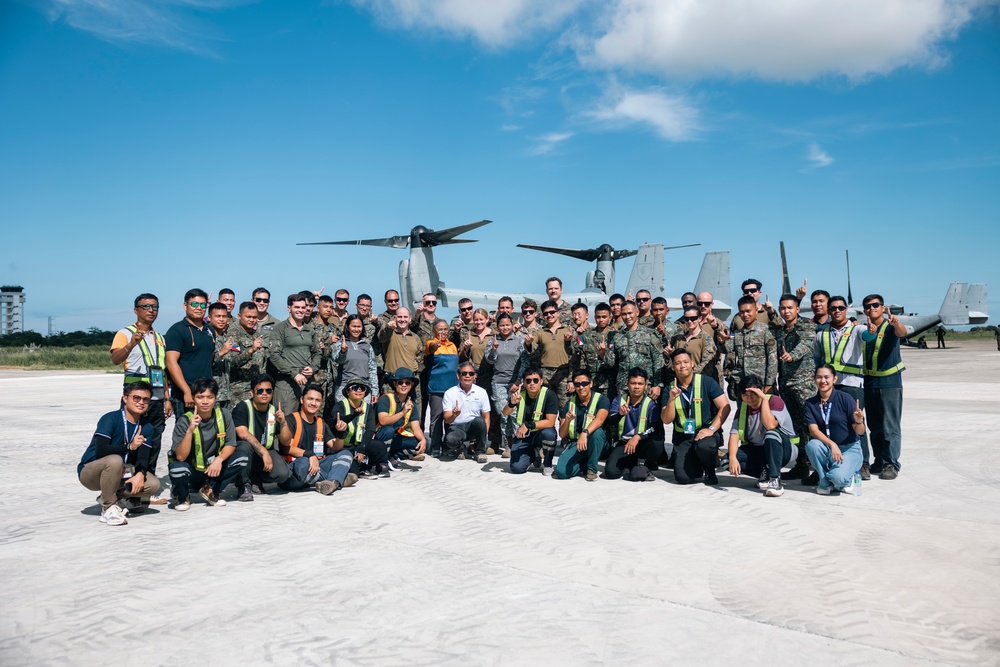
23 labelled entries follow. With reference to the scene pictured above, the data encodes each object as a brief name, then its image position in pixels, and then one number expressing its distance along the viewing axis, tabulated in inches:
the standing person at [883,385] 288.7
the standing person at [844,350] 295.6
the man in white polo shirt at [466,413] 337.4
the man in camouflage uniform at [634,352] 319.3
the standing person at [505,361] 353.9
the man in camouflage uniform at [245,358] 286.2
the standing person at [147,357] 246.1
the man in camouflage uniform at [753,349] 291.7
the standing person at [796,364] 286.4
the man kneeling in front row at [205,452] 241.4
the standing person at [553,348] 341.4
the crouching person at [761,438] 264.5
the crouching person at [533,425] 308.0
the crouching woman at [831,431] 258.7
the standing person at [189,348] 258.1
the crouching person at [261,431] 258.7
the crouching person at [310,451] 267.4
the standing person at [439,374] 358.9
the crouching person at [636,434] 294.4
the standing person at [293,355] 303.1
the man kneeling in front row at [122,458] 223.1
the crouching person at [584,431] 294.4
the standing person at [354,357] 328.8
